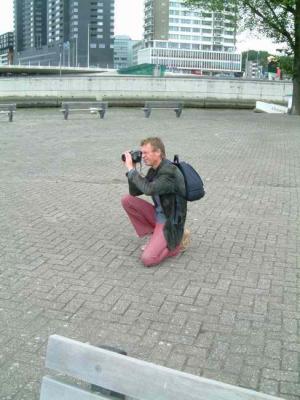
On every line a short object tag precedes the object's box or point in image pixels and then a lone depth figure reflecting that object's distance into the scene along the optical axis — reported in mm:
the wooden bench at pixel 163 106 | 24625
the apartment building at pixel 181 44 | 129750
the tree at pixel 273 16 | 26312
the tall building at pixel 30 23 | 155750
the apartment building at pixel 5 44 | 176850
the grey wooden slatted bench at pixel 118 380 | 1864
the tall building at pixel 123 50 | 155750
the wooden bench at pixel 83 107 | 23203
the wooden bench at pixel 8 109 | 21984
